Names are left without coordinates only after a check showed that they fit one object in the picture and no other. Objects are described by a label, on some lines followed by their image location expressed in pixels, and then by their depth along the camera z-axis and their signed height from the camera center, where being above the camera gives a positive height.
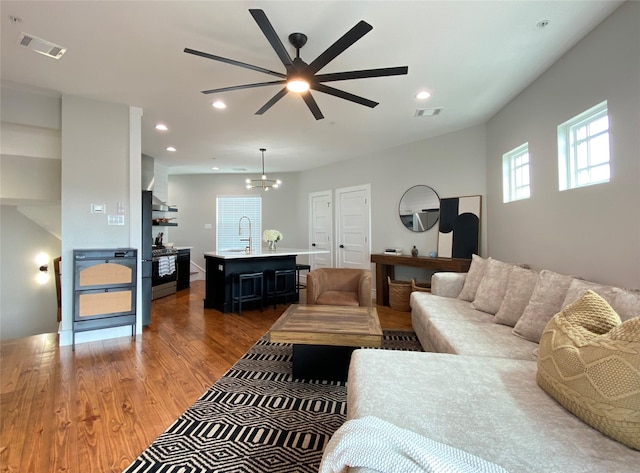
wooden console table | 4.02 -0.39
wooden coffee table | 2.18 -0.73
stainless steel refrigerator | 3.88 -0.19
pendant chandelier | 5.35 +1.06
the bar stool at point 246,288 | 4.46 -0.77
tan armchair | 3.50 -0.62
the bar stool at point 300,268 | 5.32 -0.52
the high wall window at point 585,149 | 2.23 +0.73
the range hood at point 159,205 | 5.74 +0.72
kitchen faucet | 7.57 +0.41
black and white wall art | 4.25 +0.18
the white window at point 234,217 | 7.59 +0.60
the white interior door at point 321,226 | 6.64 +0.30
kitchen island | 4.50 -0.44
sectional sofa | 0.96 -0.69
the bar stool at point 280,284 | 4.88 -0.77
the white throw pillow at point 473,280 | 3.15 -0.47
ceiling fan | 1.70 +1.20
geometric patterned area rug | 1.53 -1.16
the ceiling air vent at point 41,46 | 2.26 +1.58
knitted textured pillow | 0.99 -0.50
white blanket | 0.76 -0.59
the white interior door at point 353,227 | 5.83 +0.24
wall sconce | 4.80 -0.42
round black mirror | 4.74 +0.51
